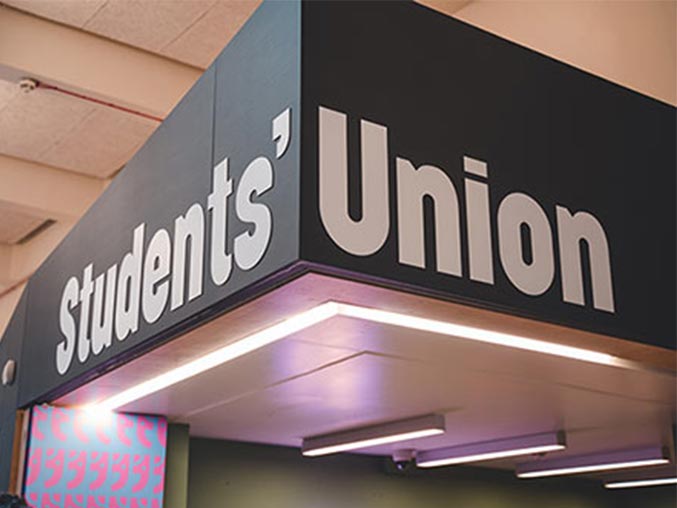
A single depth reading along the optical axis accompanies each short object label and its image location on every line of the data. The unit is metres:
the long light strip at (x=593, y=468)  5.33
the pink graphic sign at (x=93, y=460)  3.88
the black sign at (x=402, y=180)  2.27
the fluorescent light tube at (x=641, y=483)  6.11
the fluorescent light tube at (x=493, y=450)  4.80
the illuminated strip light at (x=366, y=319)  2.51
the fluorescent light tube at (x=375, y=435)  4.31
